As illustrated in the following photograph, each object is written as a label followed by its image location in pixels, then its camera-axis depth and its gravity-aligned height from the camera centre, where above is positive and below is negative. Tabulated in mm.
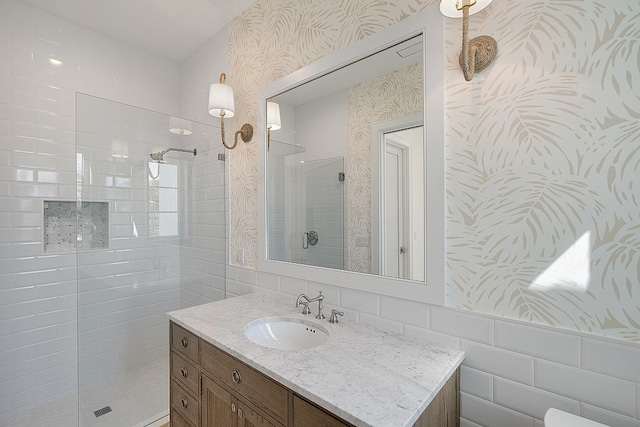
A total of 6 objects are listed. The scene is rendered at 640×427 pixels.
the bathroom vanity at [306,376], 813 -503
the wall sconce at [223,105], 1880 +710
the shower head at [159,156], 2123 +437
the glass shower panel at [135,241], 1947 -184
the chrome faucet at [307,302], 1432 -448
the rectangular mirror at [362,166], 1161 +238
